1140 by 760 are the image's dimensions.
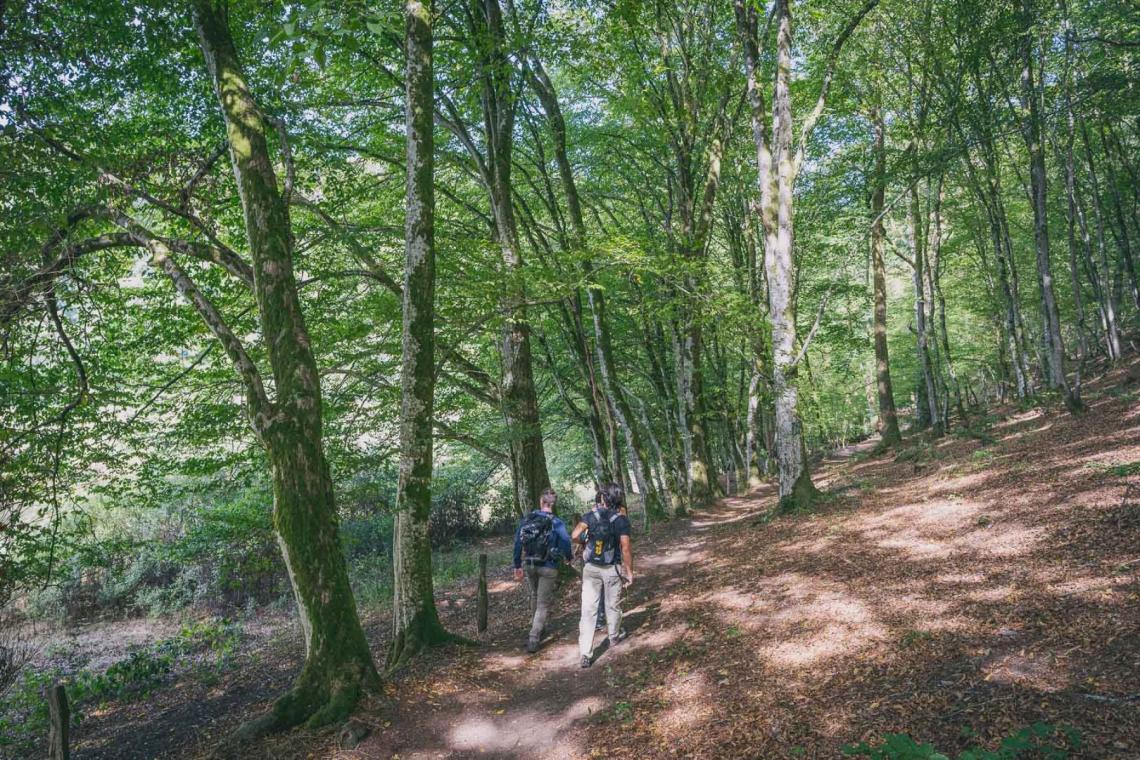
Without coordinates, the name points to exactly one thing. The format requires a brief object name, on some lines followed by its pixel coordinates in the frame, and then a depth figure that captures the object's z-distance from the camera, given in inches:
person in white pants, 288.2
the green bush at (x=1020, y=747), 113.6
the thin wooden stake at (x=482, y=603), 362.6
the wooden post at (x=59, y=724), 229.6
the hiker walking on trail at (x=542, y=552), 315.3
